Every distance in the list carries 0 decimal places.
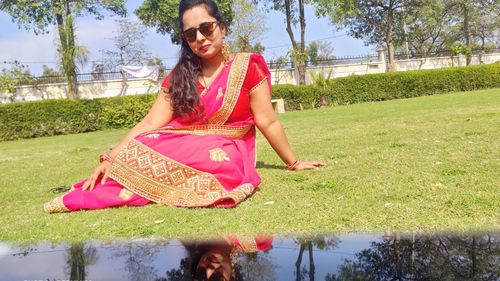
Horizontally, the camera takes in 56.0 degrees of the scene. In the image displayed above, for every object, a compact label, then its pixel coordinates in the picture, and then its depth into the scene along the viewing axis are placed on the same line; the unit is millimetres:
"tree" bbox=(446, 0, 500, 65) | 41906
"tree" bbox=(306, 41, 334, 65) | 67250
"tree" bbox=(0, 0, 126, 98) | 25688
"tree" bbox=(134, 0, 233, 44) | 33375
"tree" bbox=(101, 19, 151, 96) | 38000
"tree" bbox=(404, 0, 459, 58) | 40438
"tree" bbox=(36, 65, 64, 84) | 28938
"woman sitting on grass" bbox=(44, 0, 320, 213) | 3146
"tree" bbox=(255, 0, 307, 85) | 29297
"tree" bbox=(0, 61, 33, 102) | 25328
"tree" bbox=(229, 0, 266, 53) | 35250
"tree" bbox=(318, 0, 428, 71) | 35281
